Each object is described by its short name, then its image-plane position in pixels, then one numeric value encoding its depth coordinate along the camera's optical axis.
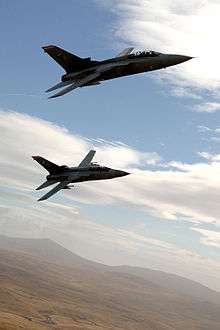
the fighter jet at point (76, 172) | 82.75
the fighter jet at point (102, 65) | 58.03
